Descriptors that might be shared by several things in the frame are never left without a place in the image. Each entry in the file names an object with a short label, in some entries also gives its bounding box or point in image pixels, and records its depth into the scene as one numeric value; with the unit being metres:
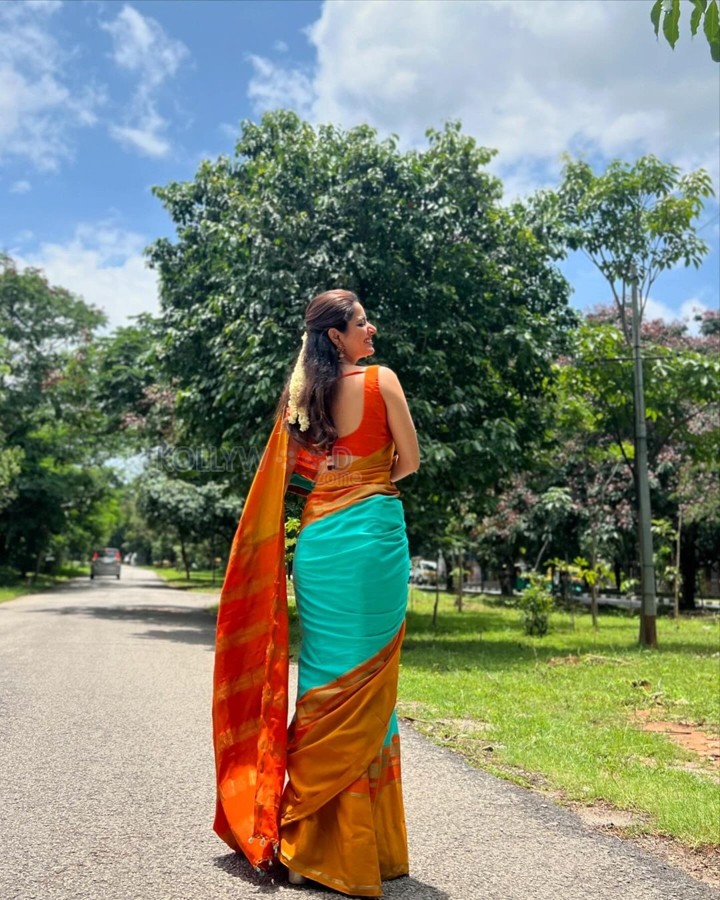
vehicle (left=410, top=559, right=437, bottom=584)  50.93
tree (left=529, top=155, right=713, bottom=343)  14.01
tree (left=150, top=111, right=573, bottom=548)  12.12
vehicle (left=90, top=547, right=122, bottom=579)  50.94
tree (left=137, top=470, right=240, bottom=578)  34.06
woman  3.09
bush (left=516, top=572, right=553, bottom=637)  15.52
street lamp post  13.51
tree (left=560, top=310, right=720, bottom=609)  13.70
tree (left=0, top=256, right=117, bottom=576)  32.25
